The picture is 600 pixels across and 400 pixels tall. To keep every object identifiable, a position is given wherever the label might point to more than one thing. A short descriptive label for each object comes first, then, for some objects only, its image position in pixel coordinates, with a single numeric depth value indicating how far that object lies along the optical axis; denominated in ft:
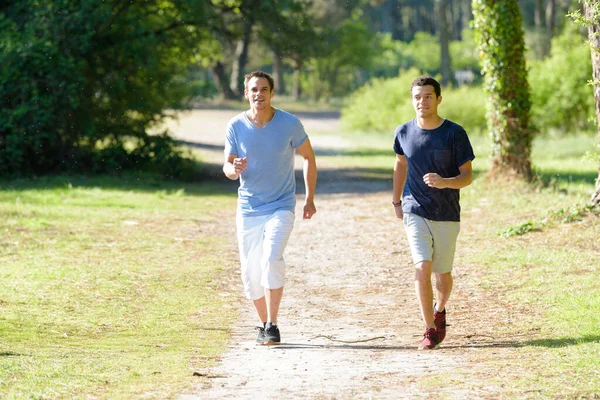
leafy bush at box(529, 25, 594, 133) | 208.74
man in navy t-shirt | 48.75
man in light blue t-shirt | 51.03
